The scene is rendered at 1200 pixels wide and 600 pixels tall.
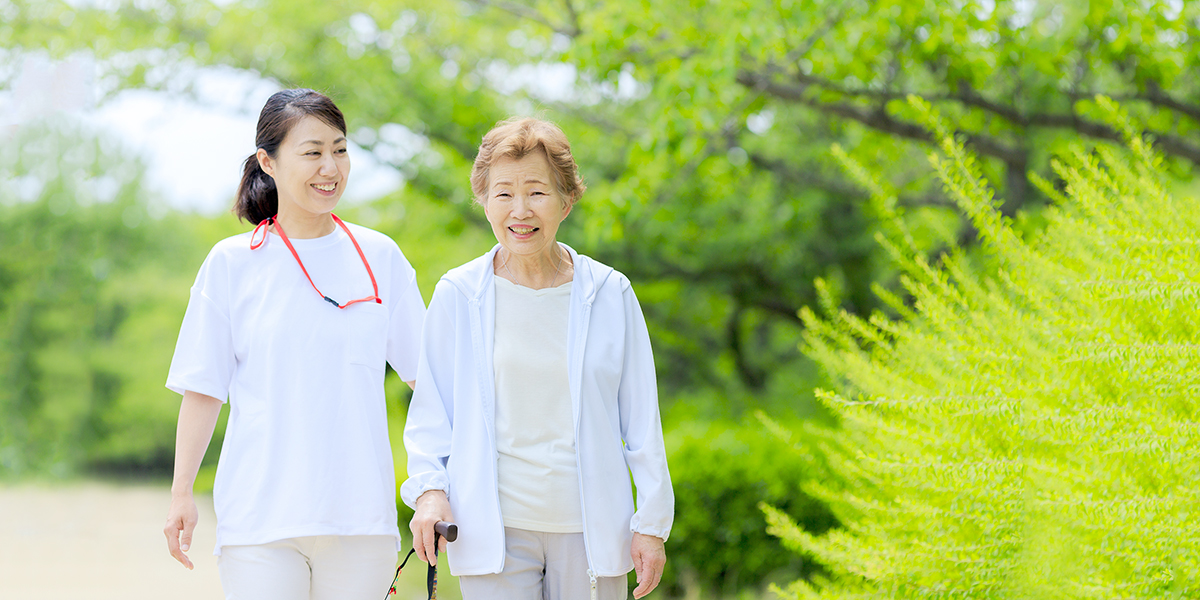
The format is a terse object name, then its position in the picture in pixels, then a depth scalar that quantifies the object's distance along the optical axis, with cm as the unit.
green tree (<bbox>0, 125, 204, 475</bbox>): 3534
